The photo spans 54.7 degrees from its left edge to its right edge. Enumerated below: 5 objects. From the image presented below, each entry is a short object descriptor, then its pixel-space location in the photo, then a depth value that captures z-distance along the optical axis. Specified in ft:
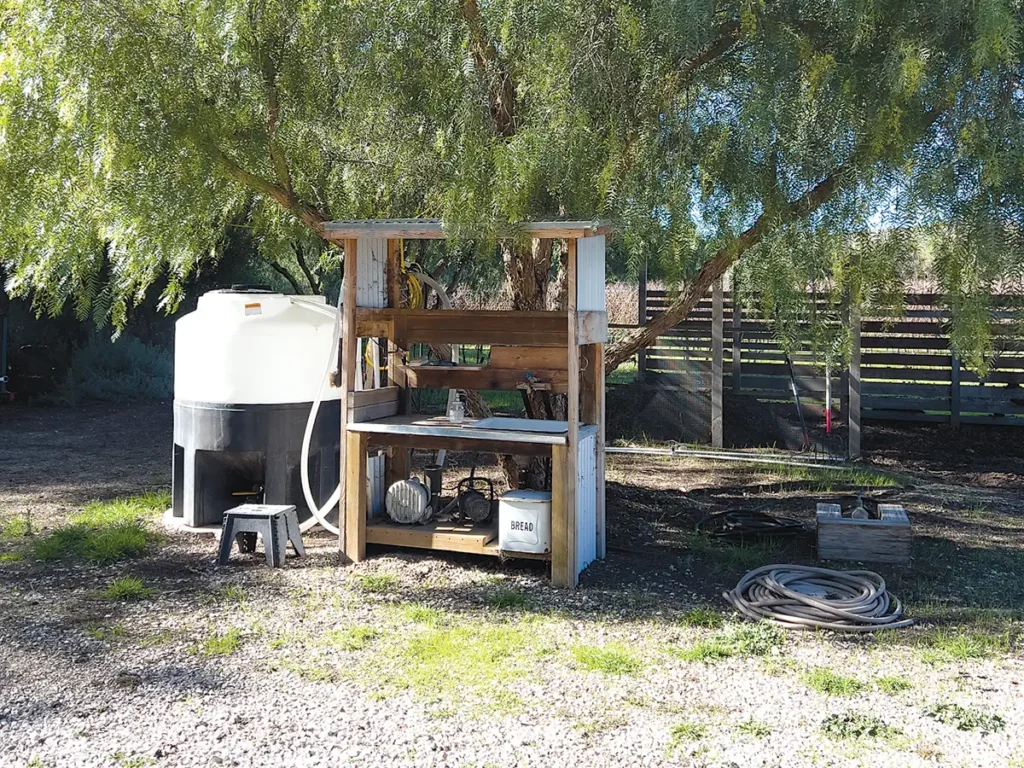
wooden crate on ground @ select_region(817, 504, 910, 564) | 18.45
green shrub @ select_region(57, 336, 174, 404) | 44.06
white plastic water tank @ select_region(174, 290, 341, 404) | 20.16
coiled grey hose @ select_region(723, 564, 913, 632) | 14.82
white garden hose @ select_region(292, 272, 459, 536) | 19.16
